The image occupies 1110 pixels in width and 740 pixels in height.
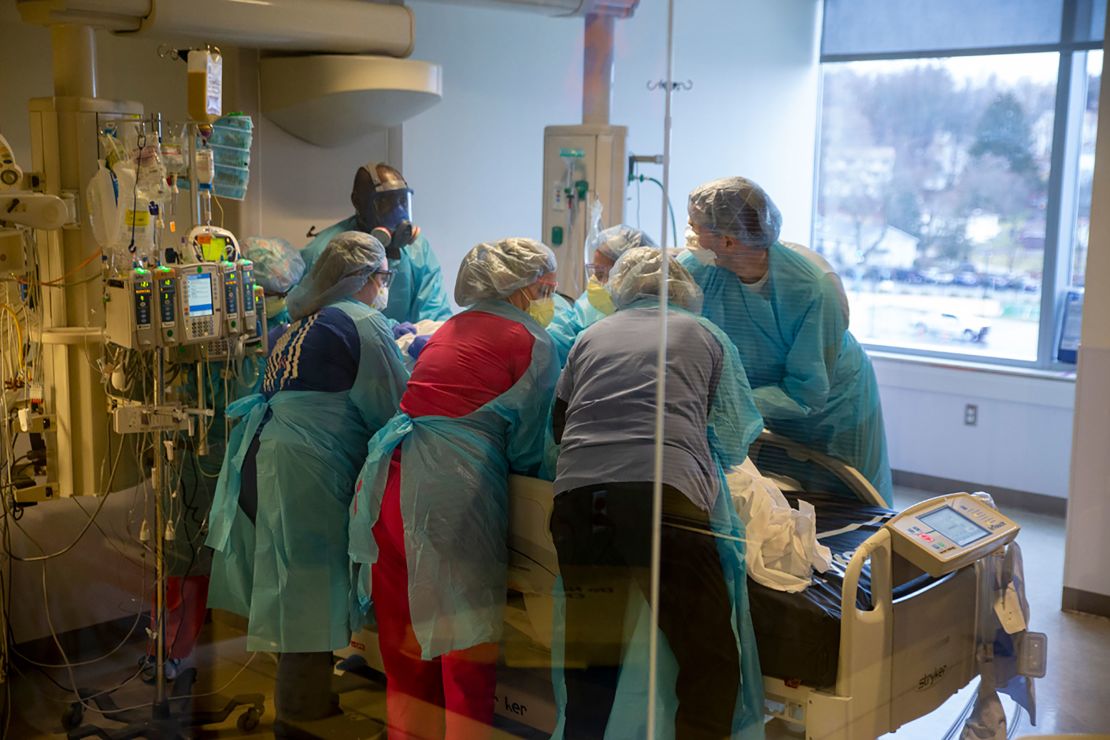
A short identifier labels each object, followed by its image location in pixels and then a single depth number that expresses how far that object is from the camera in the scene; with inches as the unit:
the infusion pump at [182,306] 101.5
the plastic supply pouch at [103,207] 104.6
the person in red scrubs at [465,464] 99.7
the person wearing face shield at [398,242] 109.7
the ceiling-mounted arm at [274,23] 105.9
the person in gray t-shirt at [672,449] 92.5
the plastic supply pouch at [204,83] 105.3
